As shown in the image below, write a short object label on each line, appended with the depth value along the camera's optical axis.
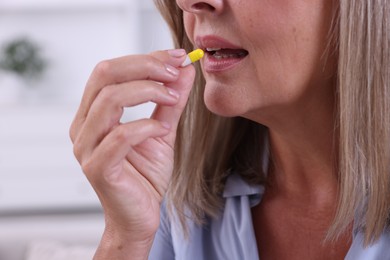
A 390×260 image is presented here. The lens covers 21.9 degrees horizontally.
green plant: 3.42
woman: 0.63
